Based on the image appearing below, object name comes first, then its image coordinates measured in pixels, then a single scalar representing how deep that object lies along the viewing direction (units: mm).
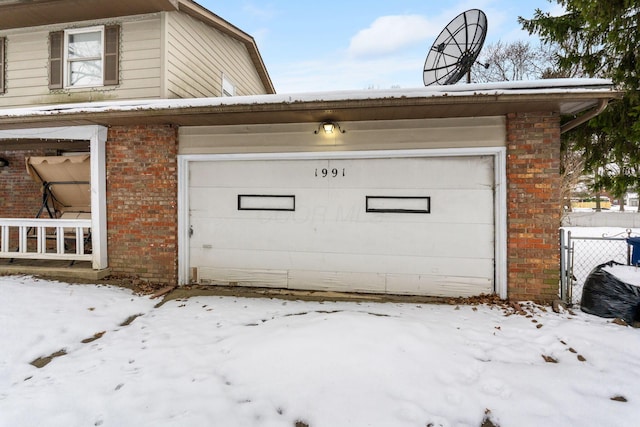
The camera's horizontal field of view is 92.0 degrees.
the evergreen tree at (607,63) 4344
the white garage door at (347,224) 4414
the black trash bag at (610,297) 3523
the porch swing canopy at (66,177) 6070
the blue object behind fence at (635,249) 4698
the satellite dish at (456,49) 5262
